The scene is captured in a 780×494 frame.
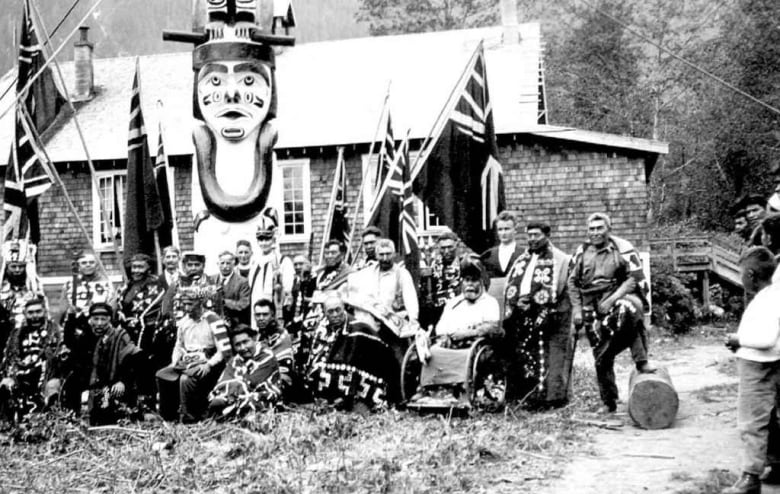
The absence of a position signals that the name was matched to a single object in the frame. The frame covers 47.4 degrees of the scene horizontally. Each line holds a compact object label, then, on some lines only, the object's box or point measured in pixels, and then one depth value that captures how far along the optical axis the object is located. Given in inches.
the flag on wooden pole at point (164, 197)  402.9
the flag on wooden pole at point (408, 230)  382.9
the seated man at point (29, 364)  337.7
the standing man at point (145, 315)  347.3
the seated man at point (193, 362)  316.8
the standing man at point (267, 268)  353.4
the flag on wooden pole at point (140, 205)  389.4
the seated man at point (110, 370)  319.0
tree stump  285.3
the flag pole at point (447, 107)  370.6
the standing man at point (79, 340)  332.5
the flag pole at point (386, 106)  434.6
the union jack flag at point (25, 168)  395.2
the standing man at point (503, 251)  336.8
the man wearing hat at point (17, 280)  353.1
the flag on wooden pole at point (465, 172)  360.5
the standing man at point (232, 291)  347.3
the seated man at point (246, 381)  307.7
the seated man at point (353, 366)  319.6
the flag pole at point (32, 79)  375.3
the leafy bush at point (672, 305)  660.7
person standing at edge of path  196.2
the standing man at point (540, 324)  316.2
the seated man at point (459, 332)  300.8
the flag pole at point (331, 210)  428.6
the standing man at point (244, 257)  355.3
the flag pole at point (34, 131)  404.4
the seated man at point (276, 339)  320.2
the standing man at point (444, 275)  351.3
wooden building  646.5
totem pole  346.0
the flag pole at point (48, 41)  406.3
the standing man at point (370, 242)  342.6
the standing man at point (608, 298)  295.0
